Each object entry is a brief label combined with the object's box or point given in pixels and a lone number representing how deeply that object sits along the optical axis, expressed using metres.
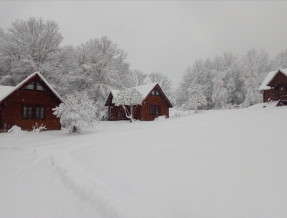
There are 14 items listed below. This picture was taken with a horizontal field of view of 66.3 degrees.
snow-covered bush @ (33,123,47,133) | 22.11
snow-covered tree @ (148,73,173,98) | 61.10
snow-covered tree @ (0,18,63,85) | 29.30
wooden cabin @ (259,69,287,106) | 30.64
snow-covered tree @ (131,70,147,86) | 60.55
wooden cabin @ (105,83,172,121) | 31.88
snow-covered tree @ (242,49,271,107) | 42.42
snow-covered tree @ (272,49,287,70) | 46.36
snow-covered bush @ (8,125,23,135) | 20.72
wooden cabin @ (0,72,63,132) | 22.06
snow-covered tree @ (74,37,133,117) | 36.88
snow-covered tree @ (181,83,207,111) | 35.47
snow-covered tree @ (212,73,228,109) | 45.59
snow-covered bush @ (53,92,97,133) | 20.07
